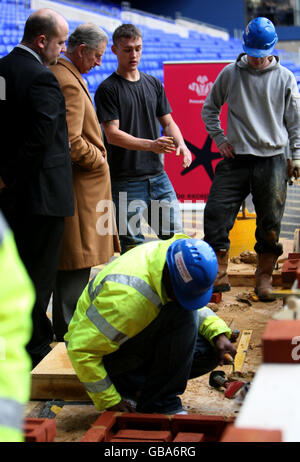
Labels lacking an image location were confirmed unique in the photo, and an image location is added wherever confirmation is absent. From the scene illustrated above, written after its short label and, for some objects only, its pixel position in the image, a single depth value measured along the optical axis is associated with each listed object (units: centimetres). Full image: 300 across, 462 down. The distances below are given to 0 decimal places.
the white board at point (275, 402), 354
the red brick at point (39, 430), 436
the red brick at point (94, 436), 533
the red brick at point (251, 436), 331
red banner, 1357
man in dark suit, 696
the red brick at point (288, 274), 777
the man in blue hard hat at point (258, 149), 968
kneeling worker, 583
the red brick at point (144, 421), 582
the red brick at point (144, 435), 549
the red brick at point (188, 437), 534
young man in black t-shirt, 970
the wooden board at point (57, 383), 698
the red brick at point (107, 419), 567
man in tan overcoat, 795
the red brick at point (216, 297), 991
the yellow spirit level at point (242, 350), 757
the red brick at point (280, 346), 412
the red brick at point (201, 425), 566
